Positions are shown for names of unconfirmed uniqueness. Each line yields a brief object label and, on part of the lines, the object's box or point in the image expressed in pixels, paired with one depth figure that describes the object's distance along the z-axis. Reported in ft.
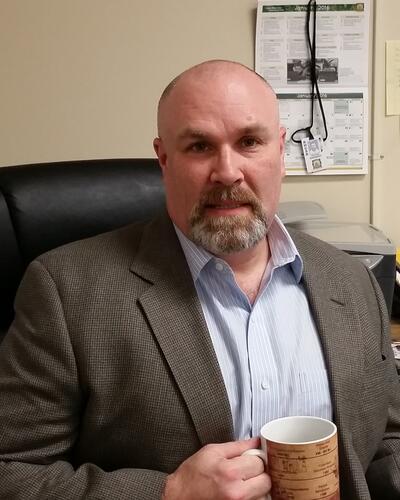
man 3.28
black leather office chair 4.36
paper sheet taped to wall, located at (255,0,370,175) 6.63
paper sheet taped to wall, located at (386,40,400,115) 6.66
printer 5.39
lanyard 6.61
